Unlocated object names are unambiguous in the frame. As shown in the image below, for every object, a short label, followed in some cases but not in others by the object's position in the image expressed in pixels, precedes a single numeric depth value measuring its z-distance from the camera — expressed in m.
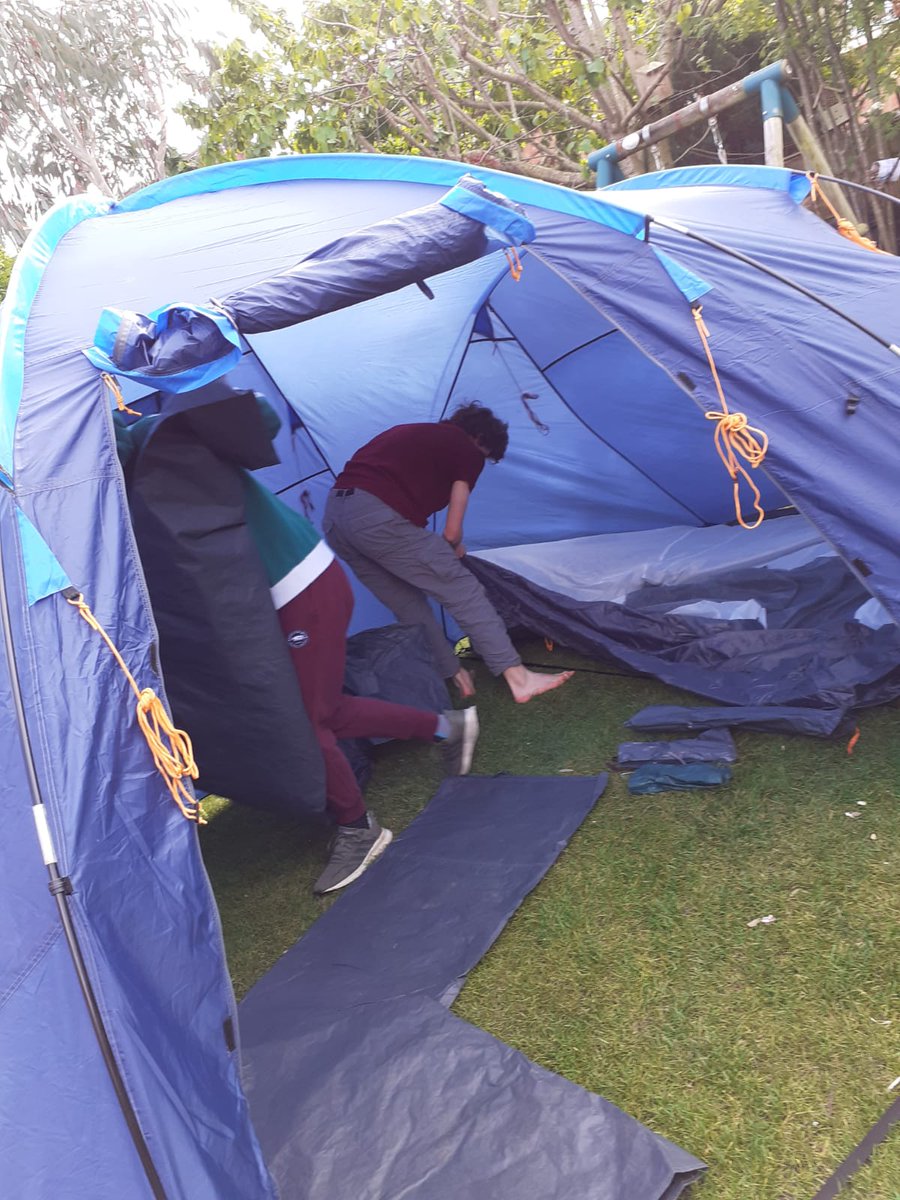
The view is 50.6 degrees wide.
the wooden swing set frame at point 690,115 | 4.05
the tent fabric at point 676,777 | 2.62
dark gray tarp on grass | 1.63
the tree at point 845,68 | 4.86
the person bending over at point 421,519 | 3.26
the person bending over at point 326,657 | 2.45
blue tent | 1.47
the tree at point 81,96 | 13.77
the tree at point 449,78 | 6.03
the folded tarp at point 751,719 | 2.64
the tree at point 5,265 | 16.30
